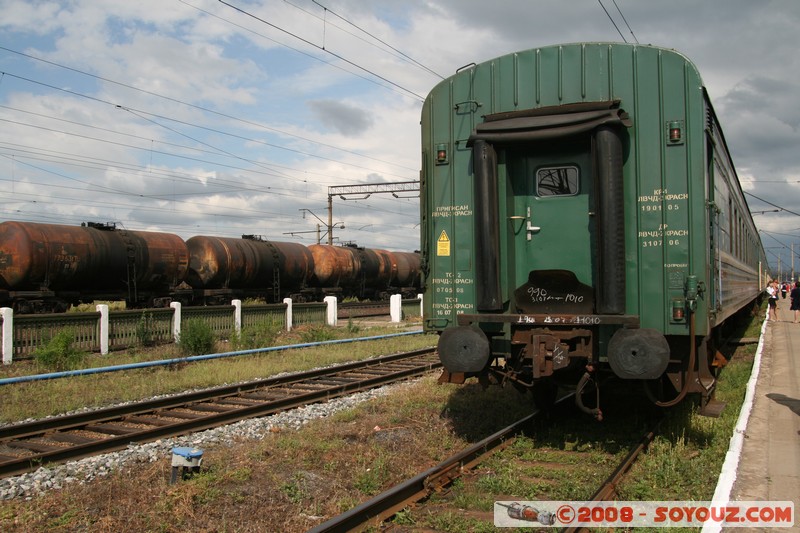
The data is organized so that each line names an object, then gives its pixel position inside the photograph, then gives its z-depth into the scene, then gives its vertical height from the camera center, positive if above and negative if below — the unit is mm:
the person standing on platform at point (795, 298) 24297 -836
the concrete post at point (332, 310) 24391 -1135
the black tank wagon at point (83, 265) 18656 +528
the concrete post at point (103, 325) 15164 -1024
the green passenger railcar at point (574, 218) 5969 +591
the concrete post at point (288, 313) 21719 -1098
